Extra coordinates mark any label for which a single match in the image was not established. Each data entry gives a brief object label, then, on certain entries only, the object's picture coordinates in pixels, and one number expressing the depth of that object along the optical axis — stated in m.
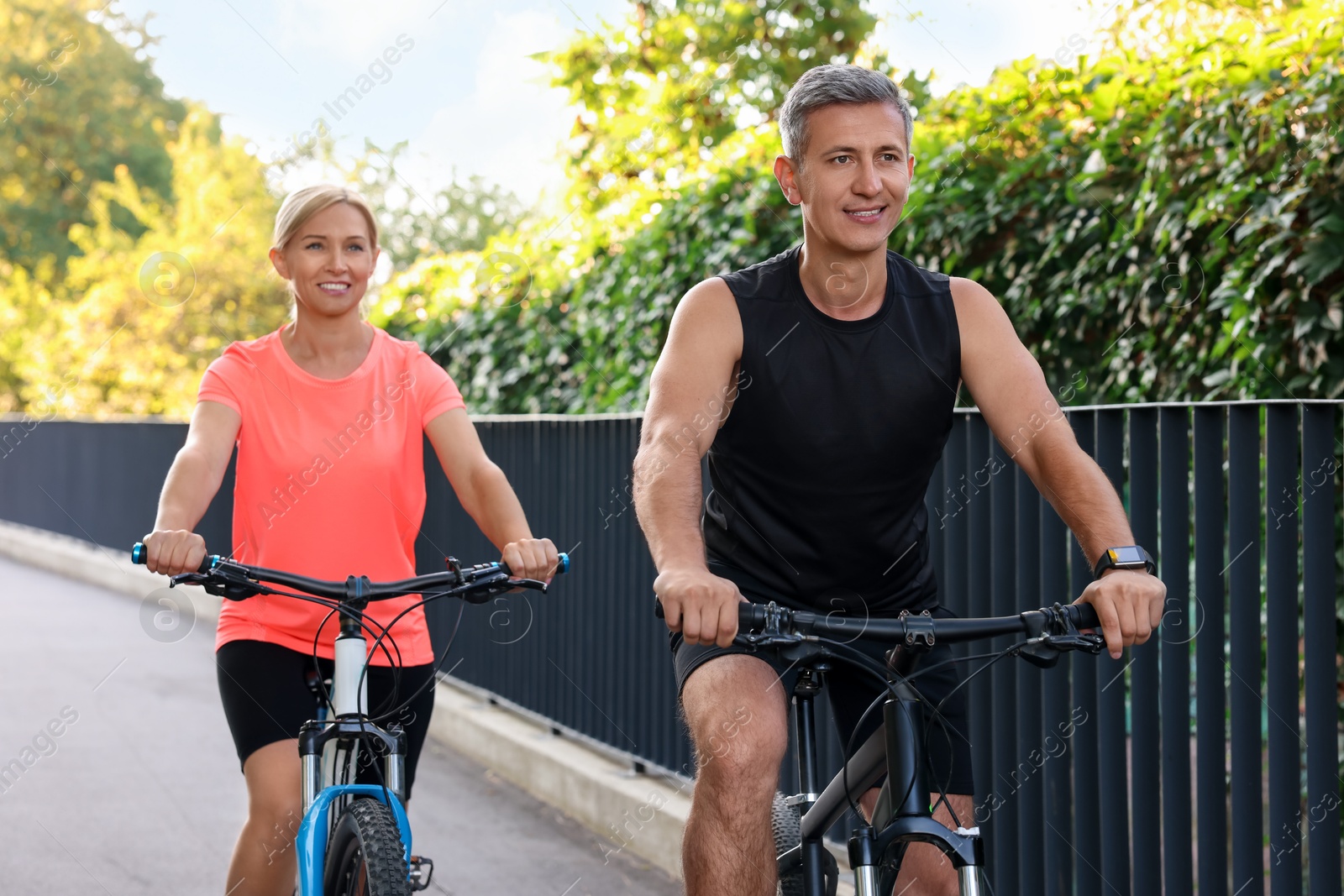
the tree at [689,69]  15.01
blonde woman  3.17
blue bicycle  2.82
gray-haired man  2.67
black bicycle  2.21
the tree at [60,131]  42.09
